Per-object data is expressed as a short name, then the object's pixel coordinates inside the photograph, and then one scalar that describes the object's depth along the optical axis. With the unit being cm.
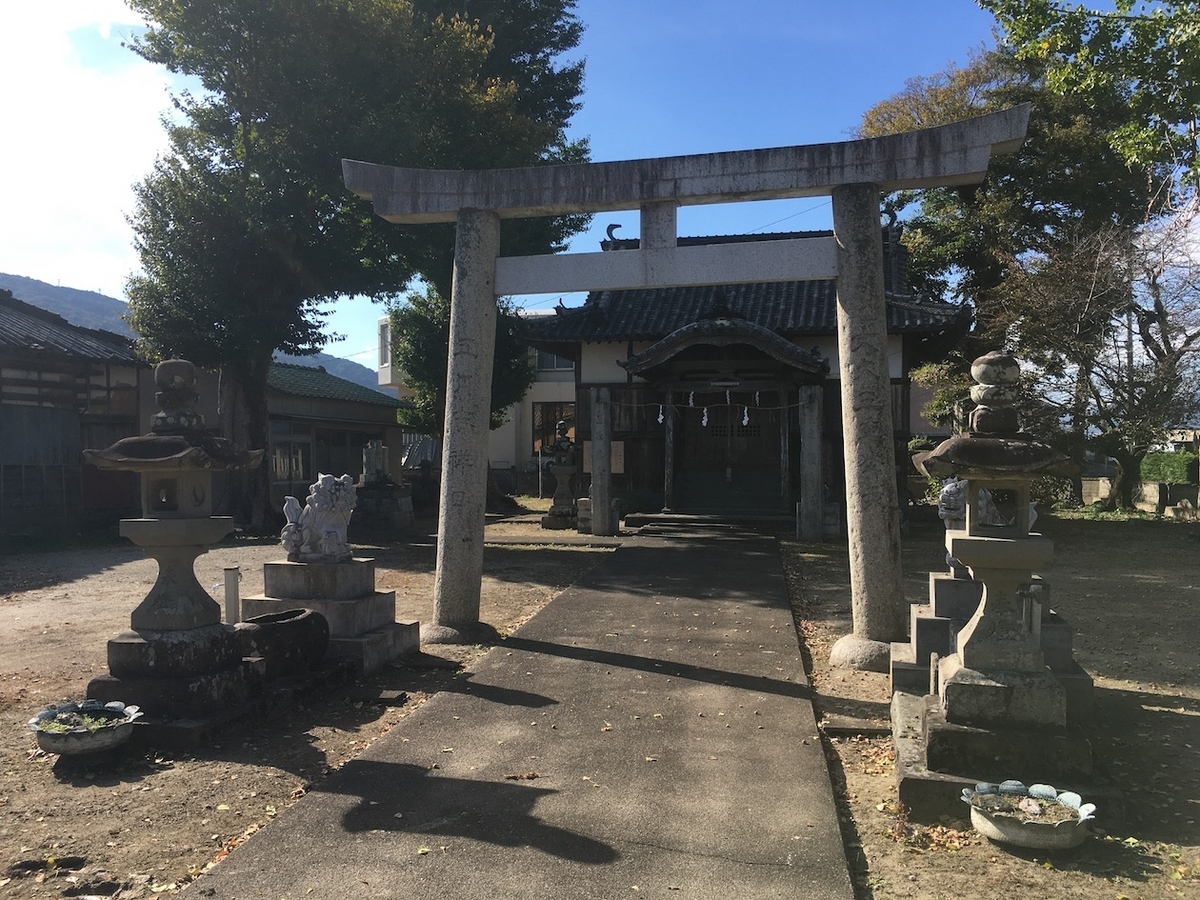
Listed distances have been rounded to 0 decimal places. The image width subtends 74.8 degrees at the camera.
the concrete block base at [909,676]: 562
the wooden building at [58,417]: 1691
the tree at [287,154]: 1475
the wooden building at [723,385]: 1666
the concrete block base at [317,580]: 686
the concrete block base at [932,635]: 561
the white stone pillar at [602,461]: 1642
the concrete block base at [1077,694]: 521
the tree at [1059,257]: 1623
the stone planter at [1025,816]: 374
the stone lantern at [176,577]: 518
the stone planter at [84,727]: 459
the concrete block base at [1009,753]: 422
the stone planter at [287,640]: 579
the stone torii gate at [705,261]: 704
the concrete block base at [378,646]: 660
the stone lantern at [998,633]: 430
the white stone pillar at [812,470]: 1562
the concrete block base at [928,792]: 414
